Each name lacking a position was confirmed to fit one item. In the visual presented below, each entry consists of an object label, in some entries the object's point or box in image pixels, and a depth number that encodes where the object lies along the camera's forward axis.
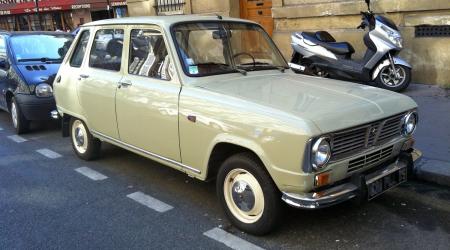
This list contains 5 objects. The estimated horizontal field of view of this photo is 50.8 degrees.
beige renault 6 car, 3.39
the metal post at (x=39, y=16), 26.99
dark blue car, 7.51
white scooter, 7.77
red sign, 26.36
